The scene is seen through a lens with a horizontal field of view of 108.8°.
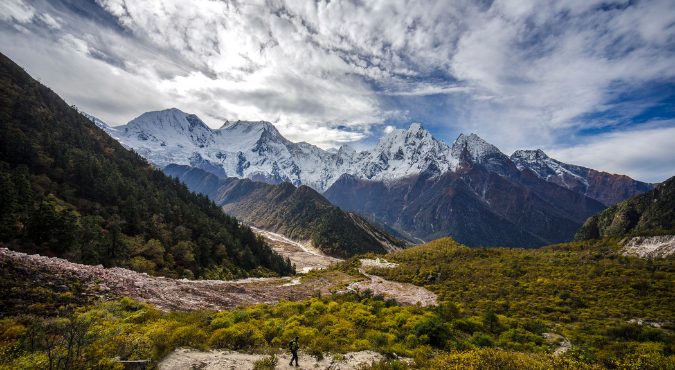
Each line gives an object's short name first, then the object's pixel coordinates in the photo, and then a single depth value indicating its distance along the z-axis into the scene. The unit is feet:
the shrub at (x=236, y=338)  50.31
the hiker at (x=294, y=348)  44.52
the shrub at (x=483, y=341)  60.23
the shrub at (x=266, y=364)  41.83
